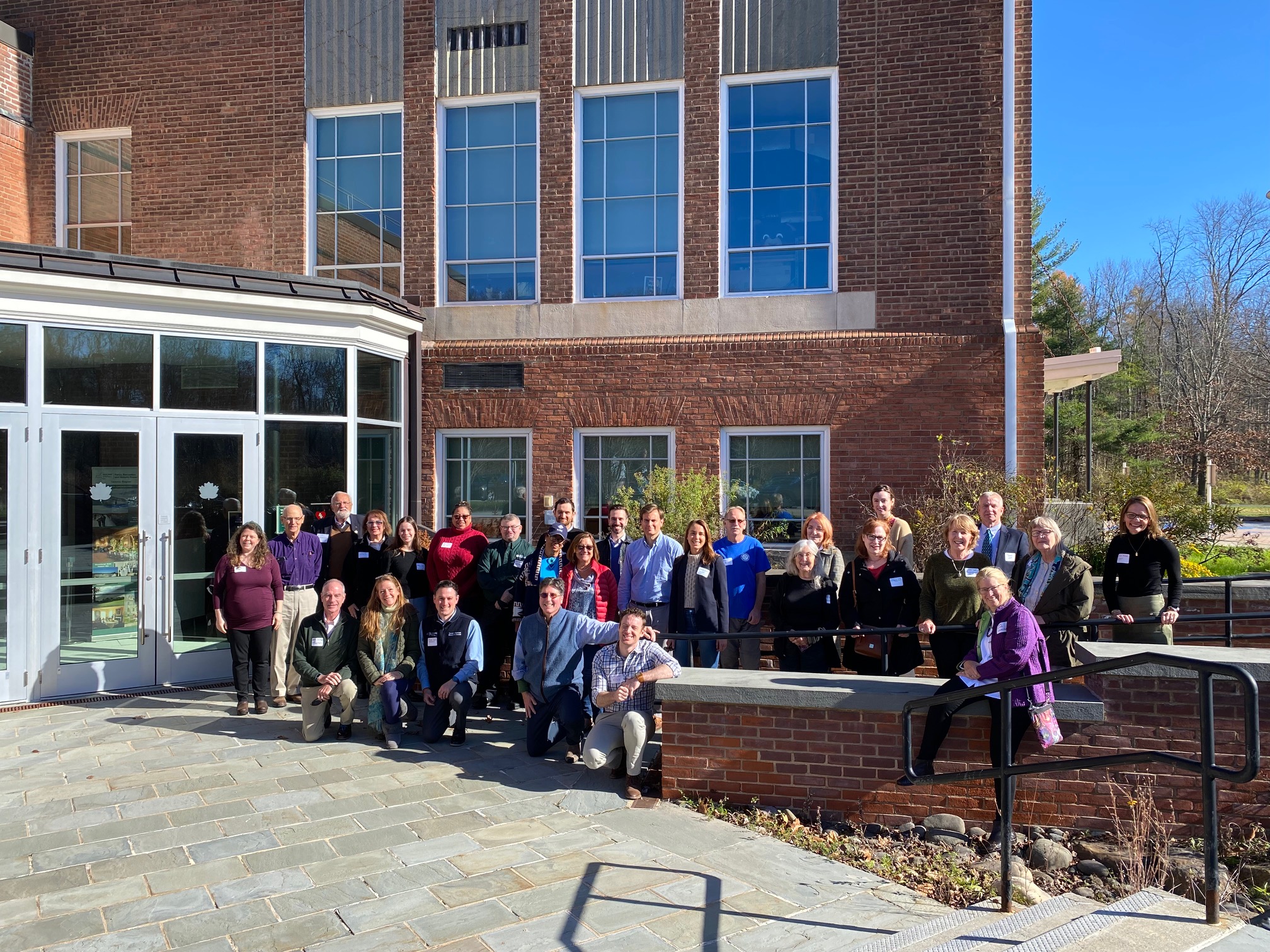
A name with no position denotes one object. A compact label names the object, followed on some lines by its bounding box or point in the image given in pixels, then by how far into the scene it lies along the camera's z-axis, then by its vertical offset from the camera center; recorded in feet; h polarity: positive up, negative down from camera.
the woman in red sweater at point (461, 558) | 26.76 -2.14
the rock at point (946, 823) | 18.19 -6.60
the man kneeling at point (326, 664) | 23.39 -4.60
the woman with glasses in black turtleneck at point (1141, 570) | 22.68 -2.16
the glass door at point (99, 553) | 27.50 -2.07
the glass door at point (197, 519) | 29.32 -1.15
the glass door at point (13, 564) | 26.55 -2.27
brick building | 35.73 +11.73
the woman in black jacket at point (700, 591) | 24.11 -2.81
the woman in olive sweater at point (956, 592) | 20.84 -2.45
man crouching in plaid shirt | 19.93 -4.59
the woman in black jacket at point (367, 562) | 27.58 -2.32
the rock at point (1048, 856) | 16.99 -6.79
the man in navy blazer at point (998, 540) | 23.63 -1.46
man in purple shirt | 27.73 -3.04
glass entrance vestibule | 27.02 +0.16
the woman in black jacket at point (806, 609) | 22.58 -3.05
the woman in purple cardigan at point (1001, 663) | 17.44 -3.39
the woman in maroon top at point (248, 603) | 26.50 -3.40
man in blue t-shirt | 24.89 -2.64
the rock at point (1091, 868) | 16.75 -6.91
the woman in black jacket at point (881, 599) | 22.13 -2.77
